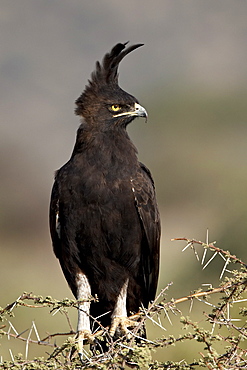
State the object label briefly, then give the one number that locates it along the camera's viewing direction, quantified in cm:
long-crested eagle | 1180
